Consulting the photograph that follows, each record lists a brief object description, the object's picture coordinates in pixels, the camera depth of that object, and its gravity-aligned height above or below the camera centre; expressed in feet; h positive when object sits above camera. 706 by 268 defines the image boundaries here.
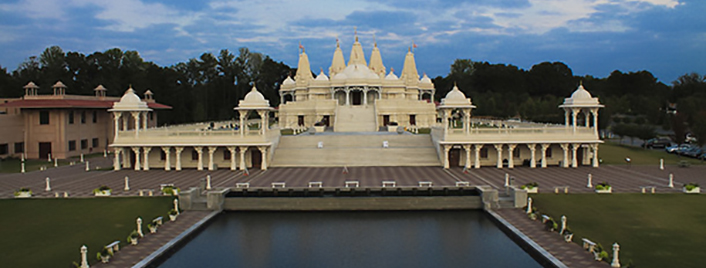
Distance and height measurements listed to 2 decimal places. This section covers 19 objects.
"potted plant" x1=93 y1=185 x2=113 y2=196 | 105.19 -11.40
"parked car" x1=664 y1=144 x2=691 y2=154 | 177.84 -7.20
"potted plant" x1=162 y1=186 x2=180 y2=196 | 104.63 -11.28
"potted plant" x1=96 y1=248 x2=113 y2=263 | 65.05 -14.33
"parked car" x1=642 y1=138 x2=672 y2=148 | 204.54 -6.29
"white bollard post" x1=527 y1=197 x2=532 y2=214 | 90.08 -12.73
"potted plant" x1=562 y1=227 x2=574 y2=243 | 72.33 -13.84
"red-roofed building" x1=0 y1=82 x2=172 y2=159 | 178.70 +1.39
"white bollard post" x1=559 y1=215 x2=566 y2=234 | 76.02 -13.12
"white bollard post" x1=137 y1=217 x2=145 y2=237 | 76.40 -13.03
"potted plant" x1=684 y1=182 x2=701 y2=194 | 103.45 -11.49
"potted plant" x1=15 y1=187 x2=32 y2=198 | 104.17 -11.39
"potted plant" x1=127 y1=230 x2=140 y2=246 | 73.13 -13.89
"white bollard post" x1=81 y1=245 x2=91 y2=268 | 61.82 -13.86
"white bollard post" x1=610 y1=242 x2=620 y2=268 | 61.57 -14.21
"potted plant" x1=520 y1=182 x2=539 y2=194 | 104.94 -11.21
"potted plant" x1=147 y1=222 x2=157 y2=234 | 79.61 -13.67
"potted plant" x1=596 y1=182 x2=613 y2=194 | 104.01 -11.44
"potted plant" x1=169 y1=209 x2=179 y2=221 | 87.85 -13.18
